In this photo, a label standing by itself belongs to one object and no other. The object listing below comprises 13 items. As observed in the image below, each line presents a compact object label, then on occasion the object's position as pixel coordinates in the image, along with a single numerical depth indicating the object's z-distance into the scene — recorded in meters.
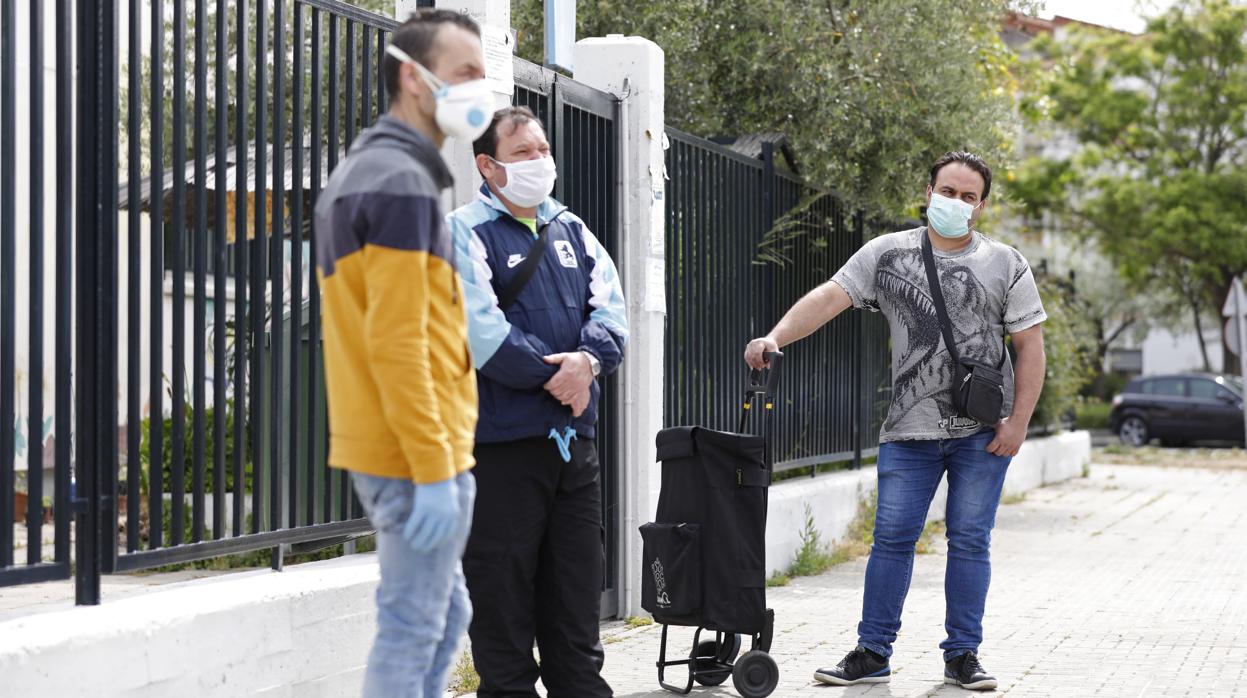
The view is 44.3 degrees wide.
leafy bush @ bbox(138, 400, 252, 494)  4.73
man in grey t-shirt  5.93
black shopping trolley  5.43
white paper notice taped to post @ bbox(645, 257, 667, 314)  7.42
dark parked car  29.14
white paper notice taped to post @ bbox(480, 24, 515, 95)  5.86
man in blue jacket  4.61
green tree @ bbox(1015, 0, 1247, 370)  34.34
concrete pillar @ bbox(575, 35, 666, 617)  7.39
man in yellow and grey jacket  3.23
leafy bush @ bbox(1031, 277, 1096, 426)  15.75
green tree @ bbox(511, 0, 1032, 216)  10.47
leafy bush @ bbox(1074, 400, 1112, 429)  39.12
